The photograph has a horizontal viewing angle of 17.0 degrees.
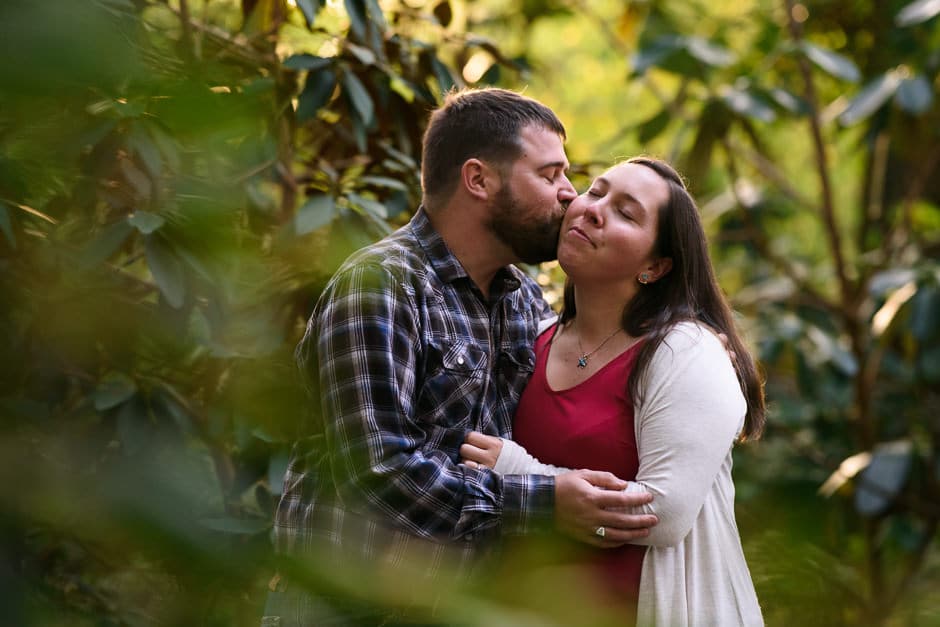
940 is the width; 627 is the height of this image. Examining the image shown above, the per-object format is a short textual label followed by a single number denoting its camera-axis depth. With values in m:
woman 4.81
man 4.74
